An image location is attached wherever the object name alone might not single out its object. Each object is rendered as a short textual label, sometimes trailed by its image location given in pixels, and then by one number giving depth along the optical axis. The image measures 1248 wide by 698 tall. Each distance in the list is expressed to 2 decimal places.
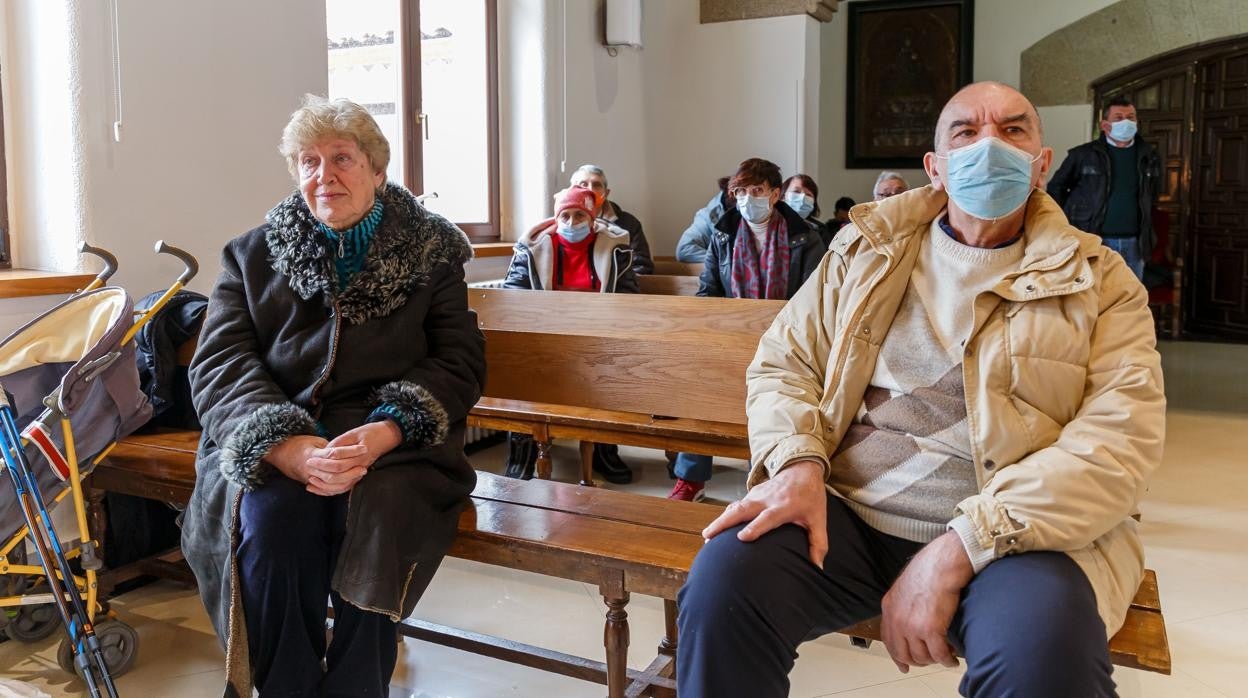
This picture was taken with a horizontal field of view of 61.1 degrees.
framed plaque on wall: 8.35
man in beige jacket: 1.50
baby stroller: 2.13
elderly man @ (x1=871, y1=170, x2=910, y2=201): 5.68
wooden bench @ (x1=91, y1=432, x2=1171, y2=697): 1.80
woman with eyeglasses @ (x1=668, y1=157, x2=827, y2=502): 4.00
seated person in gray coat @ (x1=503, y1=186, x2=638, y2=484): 4.13
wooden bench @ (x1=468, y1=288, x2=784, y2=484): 2.43
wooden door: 8.38
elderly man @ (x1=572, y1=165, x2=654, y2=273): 4.76
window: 4.73
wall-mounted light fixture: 5.79
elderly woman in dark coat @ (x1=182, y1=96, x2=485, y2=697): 1.92
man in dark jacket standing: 6.39
